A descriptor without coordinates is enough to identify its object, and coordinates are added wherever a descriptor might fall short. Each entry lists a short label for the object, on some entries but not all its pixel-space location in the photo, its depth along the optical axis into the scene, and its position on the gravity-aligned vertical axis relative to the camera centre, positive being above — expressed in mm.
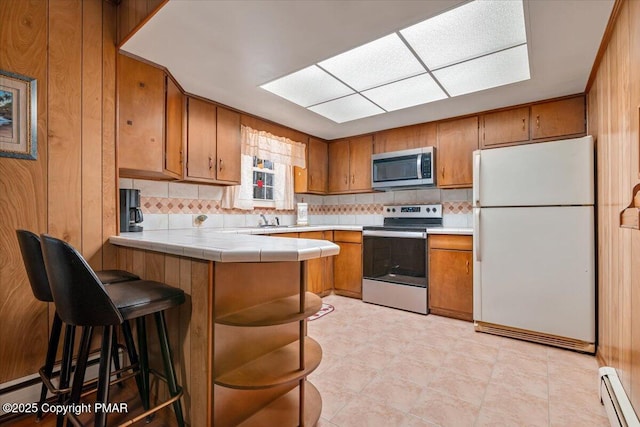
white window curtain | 3379 +640
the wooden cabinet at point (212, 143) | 2766 +689
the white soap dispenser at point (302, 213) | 4105 +14
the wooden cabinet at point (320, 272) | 3641 -728
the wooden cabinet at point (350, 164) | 4023 +688
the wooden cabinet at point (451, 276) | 2973 -629
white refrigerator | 2311 -235
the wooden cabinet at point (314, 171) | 4109 +599
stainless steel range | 3242 -528
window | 3767 +453
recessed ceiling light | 1705 +1076
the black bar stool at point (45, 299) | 1426 -421
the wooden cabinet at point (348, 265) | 3785 -655
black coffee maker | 2277 +31
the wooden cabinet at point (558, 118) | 2686 +878
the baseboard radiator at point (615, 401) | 1313 -898
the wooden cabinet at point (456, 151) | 3219 +690
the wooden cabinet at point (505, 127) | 2938 +874
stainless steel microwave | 3398 +537
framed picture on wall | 1612 +536
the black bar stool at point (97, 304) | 1098 -359
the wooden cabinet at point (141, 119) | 2086 +692
